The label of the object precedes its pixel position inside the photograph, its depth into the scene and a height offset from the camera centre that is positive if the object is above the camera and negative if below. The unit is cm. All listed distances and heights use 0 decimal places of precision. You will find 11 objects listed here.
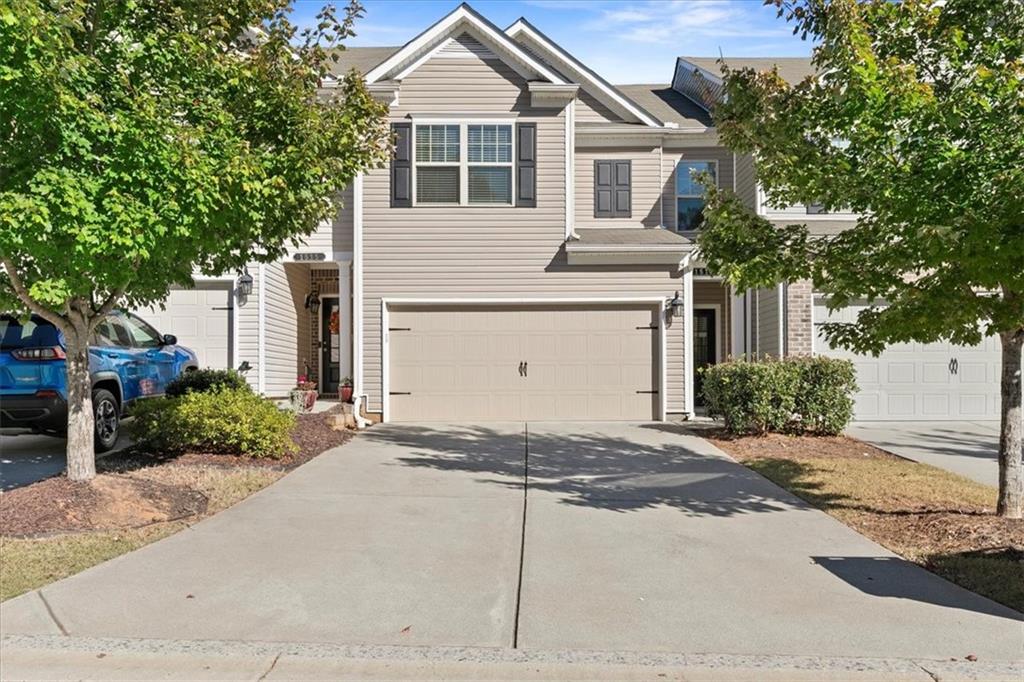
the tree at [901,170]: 567 +142
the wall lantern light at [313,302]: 1657 +91
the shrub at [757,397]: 1155 -84
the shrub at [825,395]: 1167 -80
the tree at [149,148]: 548 +161
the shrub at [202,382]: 1078 -57
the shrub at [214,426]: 901 -101
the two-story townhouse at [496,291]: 1366 +96
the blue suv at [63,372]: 882 -37
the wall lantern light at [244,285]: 1358 +105
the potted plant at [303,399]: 1276 -97
